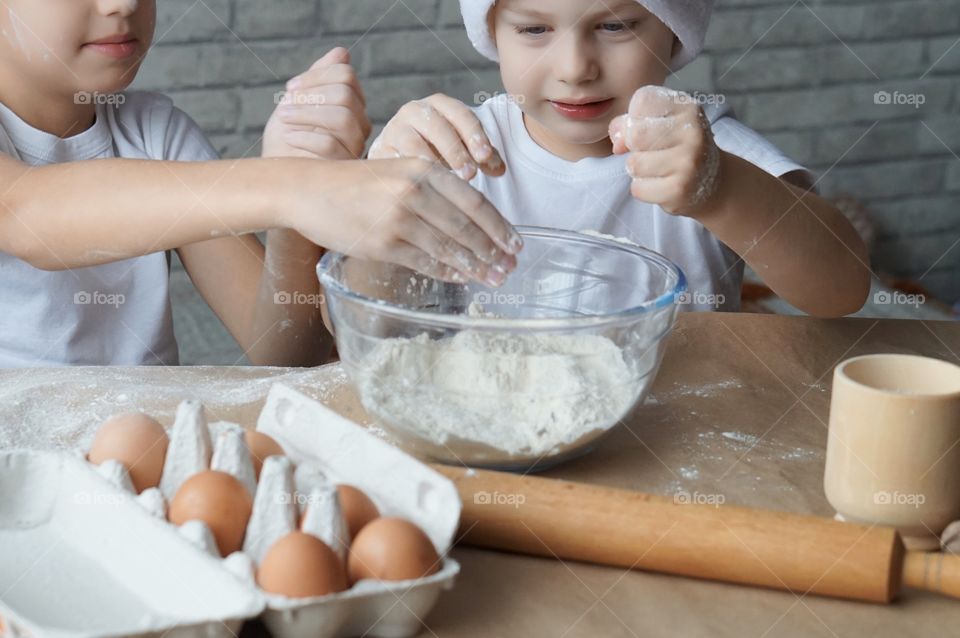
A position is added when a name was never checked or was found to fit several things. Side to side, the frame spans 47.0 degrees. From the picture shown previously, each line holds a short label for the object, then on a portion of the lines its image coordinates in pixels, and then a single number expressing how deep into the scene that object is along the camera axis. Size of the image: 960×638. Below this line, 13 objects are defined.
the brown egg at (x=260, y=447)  0.78
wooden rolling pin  0.70
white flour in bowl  0.86
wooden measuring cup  0.73
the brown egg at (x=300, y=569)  0.62
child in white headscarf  1.06
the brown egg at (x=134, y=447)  0.76
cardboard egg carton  0.64
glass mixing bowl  0.86
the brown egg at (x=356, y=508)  0.71
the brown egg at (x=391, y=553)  0.65
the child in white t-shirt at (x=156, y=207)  0.91
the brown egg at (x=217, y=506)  0.69
